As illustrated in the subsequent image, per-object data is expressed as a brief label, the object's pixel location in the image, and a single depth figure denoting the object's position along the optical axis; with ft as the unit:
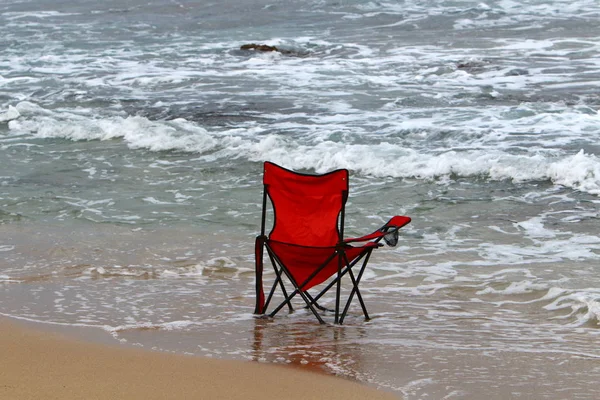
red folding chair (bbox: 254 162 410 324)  33.32
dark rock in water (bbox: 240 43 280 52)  129.18
